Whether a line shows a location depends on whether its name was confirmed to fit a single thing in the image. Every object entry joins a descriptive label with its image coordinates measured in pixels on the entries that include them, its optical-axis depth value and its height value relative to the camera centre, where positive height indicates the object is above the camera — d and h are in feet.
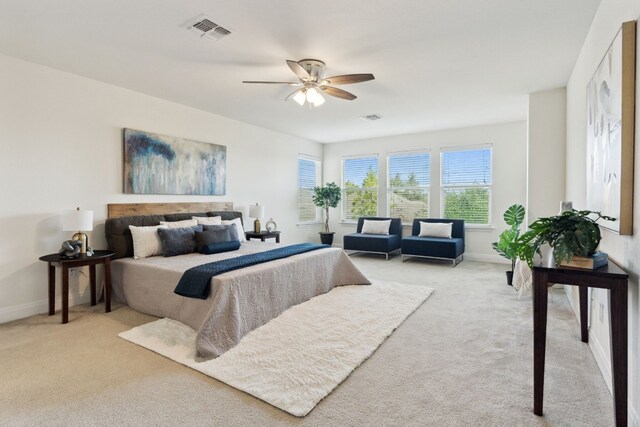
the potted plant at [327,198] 24.41 +0.98
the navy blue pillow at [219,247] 13.10 -1.51
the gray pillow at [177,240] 12.59 -1.18
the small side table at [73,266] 10.39 -2.12
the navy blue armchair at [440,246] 18.94 -2.05
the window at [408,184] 23.06 +1.96
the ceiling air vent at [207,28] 8.54 +4.98
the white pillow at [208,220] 15.32 -0.44
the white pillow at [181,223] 13.91 -0.55
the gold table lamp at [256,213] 18.57 -0.12
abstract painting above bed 13.94 +2.17
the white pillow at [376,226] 22.72 -1.06
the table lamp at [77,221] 10.87 -0.36
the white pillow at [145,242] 12.49 -1.22
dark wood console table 5.27 -1.76
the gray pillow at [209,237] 13.32 -1.12
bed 8.77 -2.48
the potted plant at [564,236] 5.82 -0.46
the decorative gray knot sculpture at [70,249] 10.85 -1.32
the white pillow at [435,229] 20.34 -1.14
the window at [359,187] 25.20 +1.94
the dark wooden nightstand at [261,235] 18.20 -1.36
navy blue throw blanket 9.08 -1.79
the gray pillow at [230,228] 14.16 -0.78
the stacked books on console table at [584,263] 5.77 -0.91
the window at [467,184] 20.99 +1.82
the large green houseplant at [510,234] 14.28 -1.03
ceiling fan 10.19 +4.34
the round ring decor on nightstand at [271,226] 19.52 -0.91
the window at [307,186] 24.39 +1.94
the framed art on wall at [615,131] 5.66 +1.61
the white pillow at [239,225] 16.07 -0.72
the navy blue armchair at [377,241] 21.18 -1.99
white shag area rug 6.80 -3.59
